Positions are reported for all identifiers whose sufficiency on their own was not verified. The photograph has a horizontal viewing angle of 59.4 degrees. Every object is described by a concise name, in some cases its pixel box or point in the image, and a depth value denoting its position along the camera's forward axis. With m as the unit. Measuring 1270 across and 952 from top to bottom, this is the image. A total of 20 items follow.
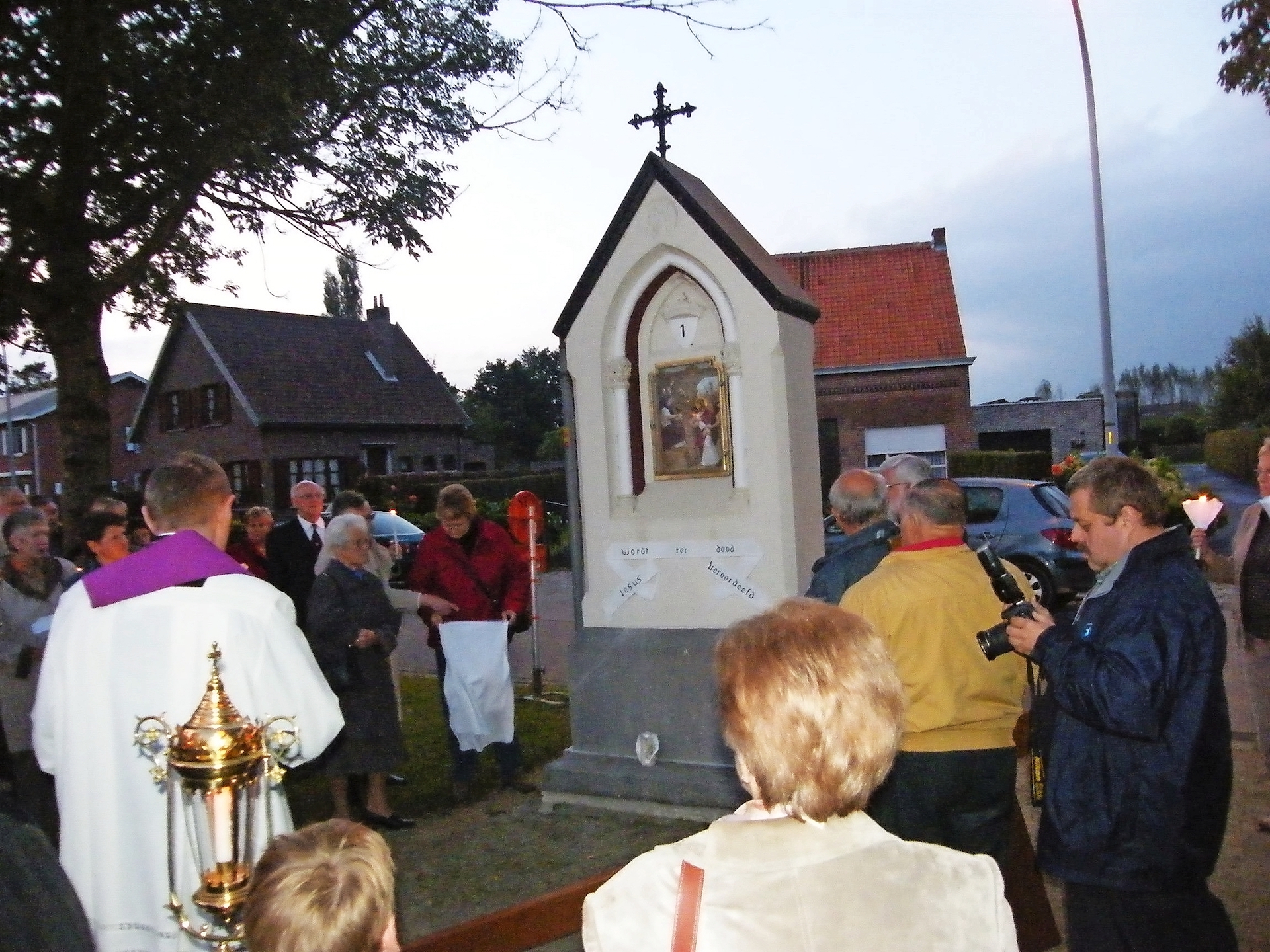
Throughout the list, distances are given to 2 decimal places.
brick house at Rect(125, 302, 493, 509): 37.03
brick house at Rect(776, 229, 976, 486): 30.45
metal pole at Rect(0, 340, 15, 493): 10.22
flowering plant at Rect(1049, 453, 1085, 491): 15.52
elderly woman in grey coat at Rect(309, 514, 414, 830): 5.67
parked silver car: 12.64
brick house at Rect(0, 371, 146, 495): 48.19
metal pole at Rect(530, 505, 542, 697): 9.58
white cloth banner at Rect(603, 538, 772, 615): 5.88
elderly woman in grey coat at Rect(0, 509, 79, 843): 4.90
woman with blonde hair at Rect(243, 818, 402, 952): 1.63
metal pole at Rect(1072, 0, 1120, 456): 14.72
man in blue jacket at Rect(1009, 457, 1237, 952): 2.66
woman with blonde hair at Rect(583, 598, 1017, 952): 1.48
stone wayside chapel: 5.84
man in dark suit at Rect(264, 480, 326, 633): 6.93
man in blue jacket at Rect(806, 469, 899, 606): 4.10
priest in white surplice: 2.71
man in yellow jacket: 3.40
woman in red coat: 6.63
